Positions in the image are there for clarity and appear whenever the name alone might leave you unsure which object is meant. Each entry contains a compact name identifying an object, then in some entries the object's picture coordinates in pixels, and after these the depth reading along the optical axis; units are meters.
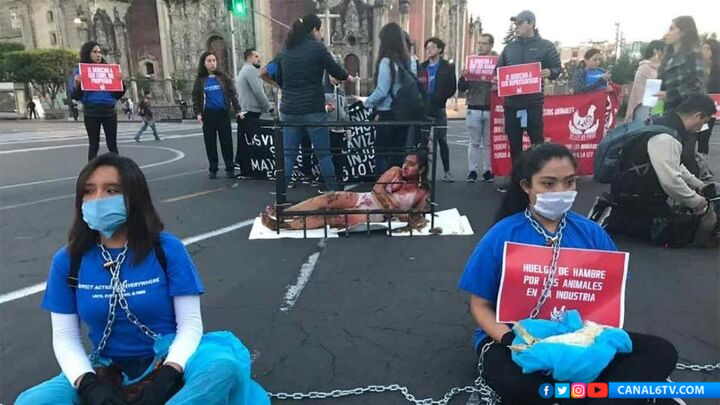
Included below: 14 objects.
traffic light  18.00
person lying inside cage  5.18
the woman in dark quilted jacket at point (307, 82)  5.83
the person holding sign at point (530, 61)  6.24
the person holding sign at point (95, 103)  7.29
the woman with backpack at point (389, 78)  6.27
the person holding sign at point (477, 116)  7.39
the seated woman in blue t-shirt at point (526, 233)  2.19
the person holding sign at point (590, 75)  8.40
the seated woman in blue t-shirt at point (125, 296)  2.03
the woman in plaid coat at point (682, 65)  5.76
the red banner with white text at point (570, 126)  7.37
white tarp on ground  5.11
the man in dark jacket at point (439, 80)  7.30
